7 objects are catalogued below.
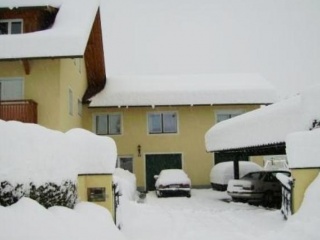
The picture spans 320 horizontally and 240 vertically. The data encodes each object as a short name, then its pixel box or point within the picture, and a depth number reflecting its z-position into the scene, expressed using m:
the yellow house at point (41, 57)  17.52
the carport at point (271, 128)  11.92
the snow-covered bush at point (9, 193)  5.71
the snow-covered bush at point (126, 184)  15.05
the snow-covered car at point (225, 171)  23.62
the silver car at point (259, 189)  17.45
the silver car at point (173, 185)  21.25
